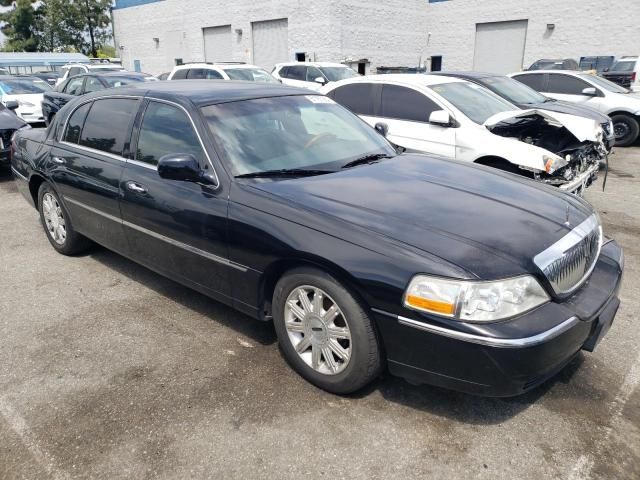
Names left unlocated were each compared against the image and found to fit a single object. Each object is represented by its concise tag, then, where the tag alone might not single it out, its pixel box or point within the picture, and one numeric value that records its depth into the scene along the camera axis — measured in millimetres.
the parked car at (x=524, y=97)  8352
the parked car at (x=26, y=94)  13758
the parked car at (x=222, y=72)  13242
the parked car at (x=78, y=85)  11961
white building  25000
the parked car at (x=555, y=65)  18625
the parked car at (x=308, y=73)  15062
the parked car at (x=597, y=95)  11281
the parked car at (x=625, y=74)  15544
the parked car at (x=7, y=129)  8031
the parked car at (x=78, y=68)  18625
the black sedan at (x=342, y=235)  2414
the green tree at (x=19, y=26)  51978
